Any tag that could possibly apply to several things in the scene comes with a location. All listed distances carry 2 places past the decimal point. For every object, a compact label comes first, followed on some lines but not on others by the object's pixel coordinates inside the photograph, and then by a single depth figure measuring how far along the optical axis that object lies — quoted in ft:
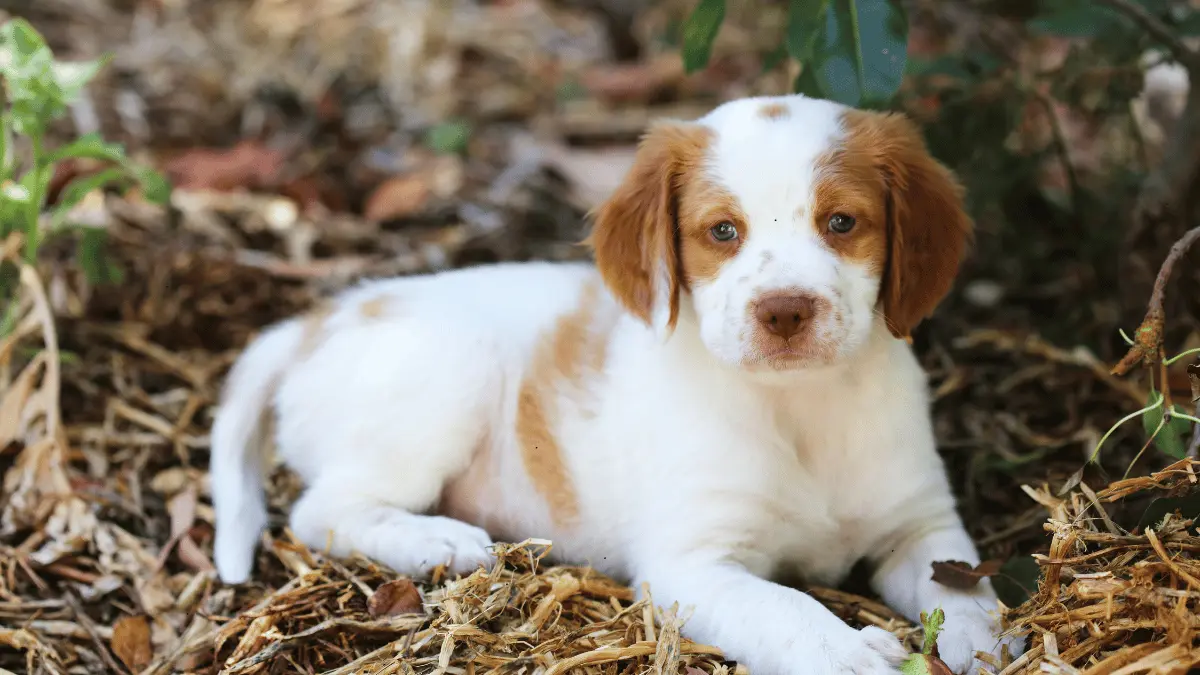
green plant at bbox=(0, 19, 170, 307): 10.91
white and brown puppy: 8.59
